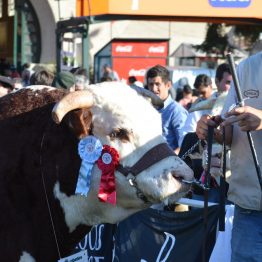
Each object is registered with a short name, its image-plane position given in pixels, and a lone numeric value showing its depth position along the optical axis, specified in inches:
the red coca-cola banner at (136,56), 735.1
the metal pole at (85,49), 448.1
